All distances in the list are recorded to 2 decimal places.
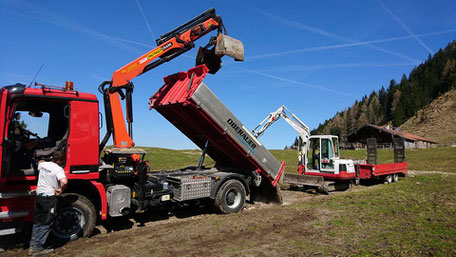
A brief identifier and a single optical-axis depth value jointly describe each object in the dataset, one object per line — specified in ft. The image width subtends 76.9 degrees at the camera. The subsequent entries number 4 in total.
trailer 38.52
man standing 16.40
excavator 39.09
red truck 17.67
